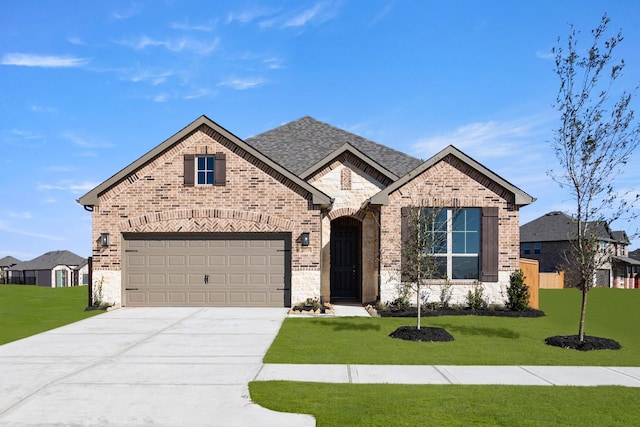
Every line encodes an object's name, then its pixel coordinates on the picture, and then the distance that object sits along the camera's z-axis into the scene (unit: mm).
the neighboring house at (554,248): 46562
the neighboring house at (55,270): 55719
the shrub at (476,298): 16547
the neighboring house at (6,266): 60219
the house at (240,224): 16891
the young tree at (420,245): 12086
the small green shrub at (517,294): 16594
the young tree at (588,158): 11430
